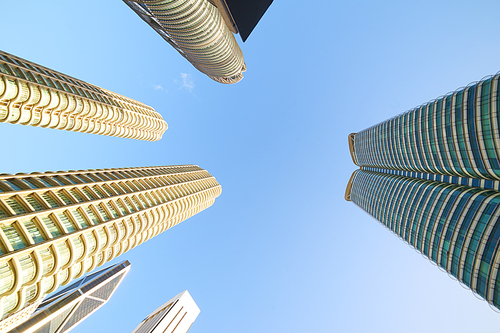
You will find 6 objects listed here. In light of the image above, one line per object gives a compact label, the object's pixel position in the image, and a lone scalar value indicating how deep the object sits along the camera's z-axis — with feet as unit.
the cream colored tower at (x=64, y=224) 89.44
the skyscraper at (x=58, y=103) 179.63
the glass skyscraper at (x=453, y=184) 131.95
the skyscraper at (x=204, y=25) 126.81
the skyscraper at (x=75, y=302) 246.27
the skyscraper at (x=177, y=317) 301.43
